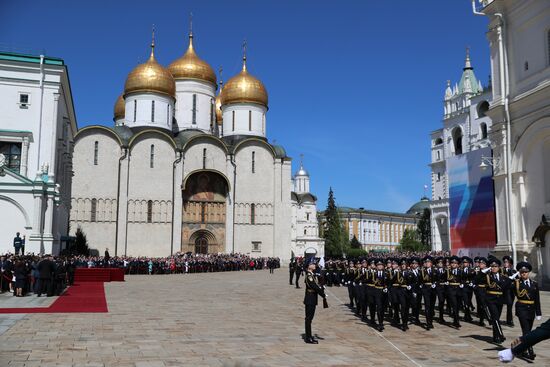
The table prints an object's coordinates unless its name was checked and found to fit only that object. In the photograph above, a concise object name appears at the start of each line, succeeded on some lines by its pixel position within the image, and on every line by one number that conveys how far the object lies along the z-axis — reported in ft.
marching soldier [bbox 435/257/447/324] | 41.73
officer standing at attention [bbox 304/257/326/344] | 32.40
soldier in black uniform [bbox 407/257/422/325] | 41.09
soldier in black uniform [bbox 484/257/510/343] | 33.06
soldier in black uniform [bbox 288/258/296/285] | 85.50
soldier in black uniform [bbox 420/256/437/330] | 41.81
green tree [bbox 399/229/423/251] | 265.95
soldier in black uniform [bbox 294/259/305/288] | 78.50
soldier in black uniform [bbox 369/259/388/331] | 39.66
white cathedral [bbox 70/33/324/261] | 143.33
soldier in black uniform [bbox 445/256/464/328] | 40.98
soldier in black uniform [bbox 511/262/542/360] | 30.96
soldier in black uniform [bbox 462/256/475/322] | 42.52
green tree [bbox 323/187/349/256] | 255.09
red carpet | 45.55
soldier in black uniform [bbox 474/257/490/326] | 37.21
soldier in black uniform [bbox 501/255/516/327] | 37.55
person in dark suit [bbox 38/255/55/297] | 58.23
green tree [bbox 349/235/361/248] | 293.43
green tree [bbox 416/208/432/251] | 272.10
